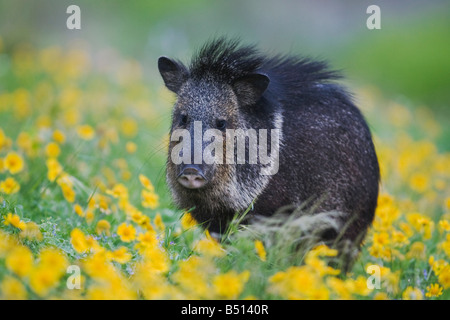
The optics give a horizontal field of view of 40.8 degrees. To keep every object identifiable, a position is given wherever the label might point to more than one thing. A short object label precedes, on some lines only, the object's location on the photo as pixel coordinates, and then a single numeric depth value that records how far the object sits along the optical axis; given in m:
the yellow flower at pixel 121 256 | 3.73
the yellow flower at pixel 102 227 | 4.59
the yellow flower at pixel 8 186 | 4.61
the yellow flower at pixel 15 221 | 3.77
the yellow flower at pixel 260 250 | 3.83
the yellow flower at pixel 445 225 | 4.59
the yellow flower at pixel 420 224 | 4.73
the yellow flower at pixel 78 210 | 4.76
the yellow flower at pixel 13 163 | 4.95
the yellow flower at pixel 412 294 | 3.96
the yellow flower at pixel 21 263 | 2.84
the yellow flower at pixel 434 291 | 4.13
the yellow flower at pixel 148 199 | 4.82
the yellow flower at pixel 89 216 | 4.87
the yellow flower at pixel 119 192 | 4.80
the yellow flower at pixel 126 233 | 4.18
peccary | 4.73
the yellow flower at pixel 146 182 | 4.80
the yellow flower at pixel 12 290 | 2.84
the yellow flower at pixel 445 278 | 4.16
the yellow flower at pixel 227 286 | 3.06
